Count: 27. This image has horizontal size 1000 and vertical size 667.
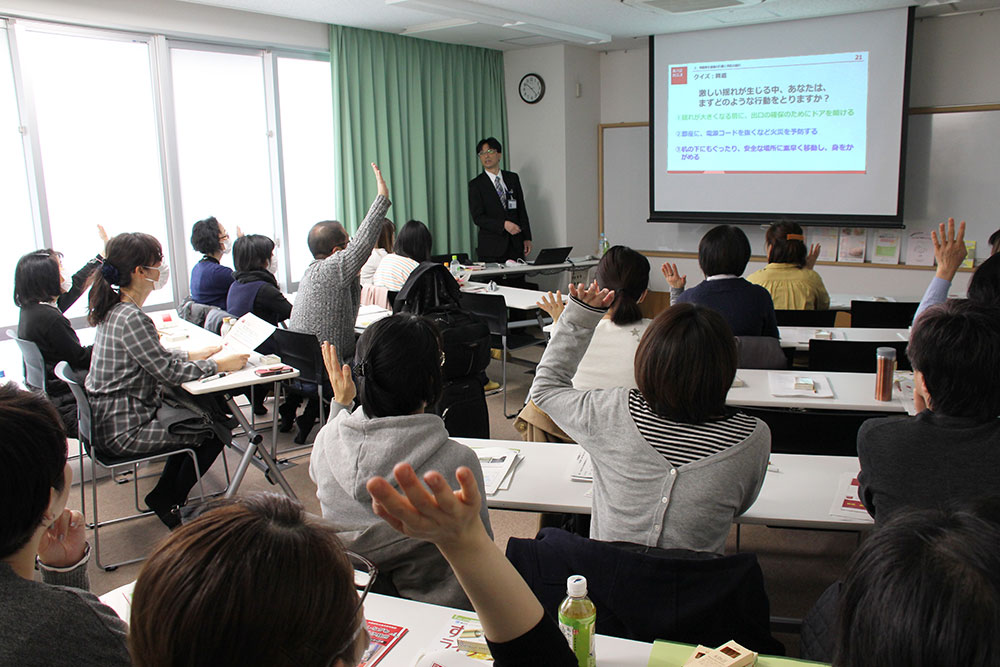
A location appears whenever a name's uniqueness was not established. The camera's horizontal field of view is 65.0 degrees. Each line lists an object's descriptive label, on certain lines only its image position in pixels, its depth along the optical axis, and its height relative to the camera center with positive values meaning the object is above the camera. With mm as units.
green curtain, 6629 +740
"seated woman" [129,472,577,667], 720 -355
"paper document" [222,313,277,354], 3746 -605
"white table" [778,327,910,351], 4012 -744
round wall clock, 7805 +1112
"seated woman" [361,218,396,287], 5414 -323
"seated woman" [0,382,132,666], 1089 -527
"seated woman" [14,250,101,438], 3779 -513
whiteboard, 6238 +143
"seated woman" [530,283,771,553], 1767 -562
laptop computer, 6938 -496
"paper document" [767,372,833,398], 3125 -777
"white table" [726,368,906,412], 2967 -785
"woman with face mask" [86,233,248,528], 3338 -644
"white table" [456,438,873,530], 2090 -842
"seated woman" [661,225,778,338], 3729 -441
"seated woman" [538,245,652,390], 2955 -489
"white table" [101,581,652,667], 1441 -836
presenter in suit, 7461 -43
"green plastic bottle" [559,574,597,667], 1264 -690
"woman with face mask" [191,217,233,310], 4930 -380
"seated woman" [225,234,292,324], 4605 -461
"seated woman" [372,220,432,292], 4938 -338
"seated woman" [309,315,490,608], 1760 -556
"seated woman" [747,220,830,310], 4527 -458
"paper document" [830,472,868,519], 2102 -840
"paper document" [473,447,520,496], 2363 -829
